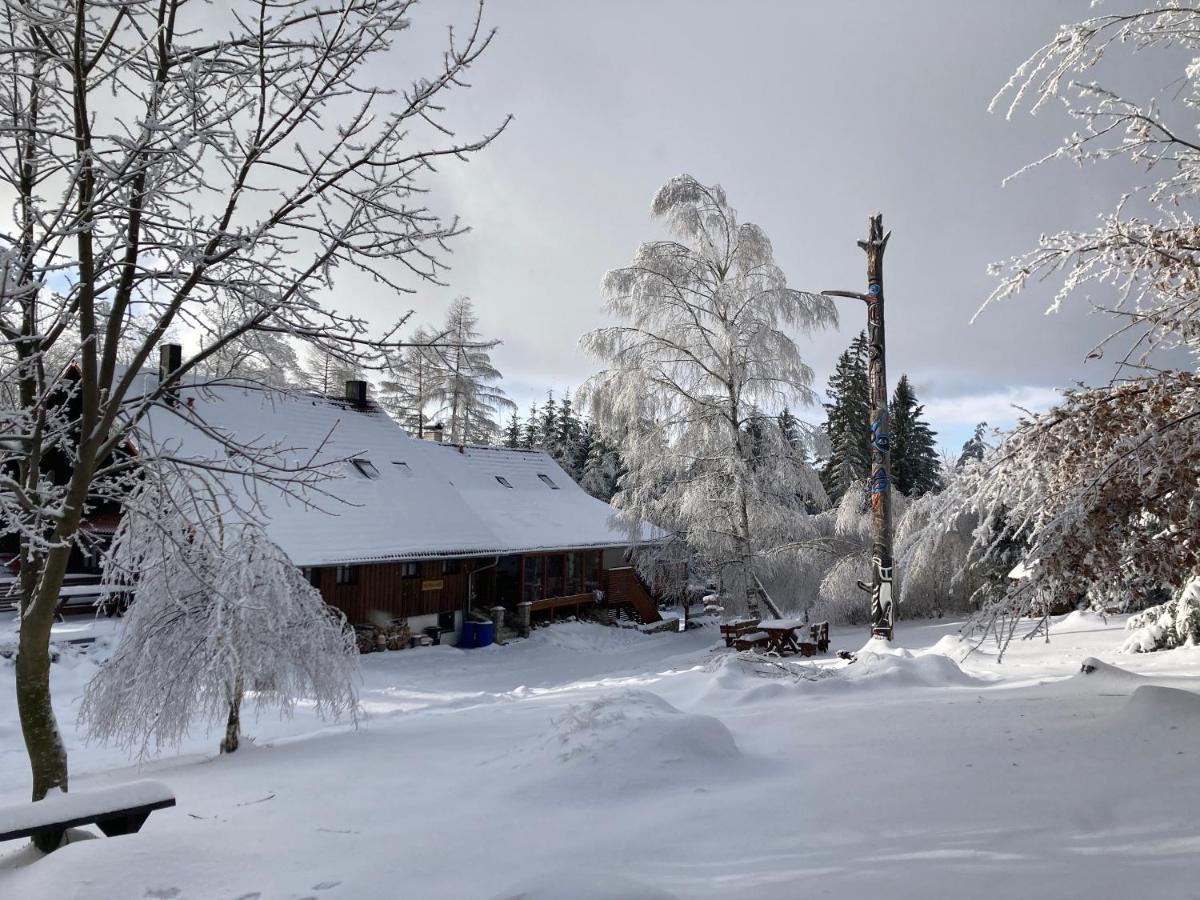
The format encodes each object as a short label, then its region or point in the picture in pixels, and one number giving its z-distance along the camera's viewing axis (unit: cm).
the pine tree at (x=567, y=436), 4338
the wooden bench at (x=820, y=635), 1470
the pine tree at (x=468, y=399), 3638
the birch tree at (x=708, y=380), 1712
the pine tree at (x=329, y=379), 3053
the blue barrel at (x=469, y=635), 2047
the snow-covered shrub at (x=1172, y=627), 945
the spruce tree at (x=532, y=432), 4797
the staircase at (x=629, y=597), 2612
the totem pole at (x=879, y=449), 1195
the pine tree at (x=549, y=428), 4453
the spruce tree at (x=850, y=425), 3681
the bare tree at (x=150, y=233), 388
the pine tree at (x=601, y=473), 3916
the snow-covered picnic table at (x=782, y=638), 1377
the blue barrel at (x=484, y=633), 2039
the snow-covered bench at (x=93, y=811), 420
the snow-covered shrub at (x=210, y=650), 827
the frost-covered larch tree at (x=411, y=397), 3809
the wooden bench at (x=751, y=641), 1346
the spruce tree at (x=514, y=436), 5006
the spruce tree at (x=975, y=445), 4001
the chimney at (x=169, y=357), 1719
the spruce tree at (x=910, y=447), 3603
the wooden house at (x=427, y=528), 1784
